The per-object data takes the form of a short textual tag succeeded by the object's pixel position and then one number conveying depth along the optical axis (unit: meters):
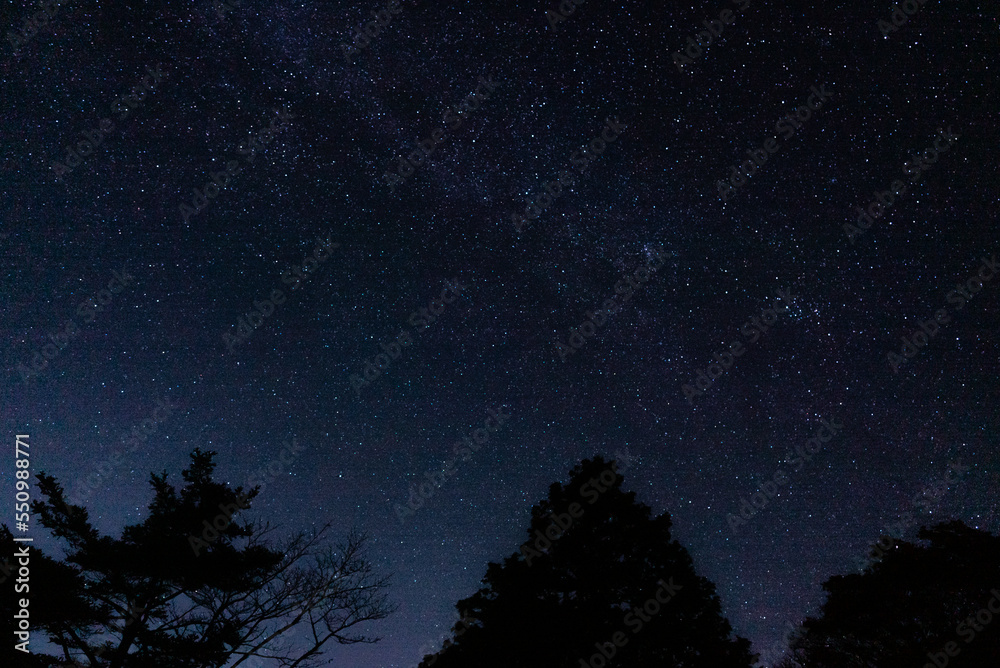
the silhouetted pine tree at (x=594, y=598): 11.02
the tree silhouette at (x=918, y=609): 12.20
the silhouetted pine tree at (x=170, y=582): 13.75
